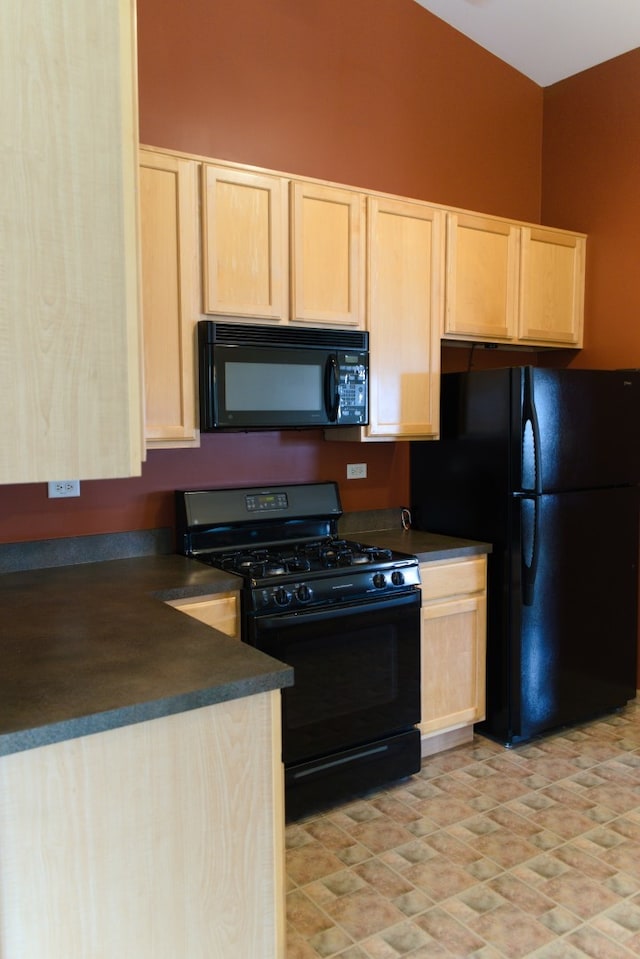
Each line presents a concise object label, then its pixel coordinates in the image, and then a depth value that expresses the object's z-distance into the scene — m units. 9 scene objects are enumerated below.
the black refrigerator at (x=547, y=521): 3.07
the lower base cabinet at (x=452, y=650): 3.01
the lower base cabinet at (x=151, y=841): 1.26
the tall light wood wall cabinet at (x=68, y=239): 1.12
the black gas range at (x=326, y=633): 2.53
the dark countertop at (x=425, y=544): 3.00
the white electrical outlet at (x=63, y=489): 2.66
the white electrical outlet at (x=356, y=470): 3.46
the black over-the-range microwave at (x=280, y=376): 2.66
